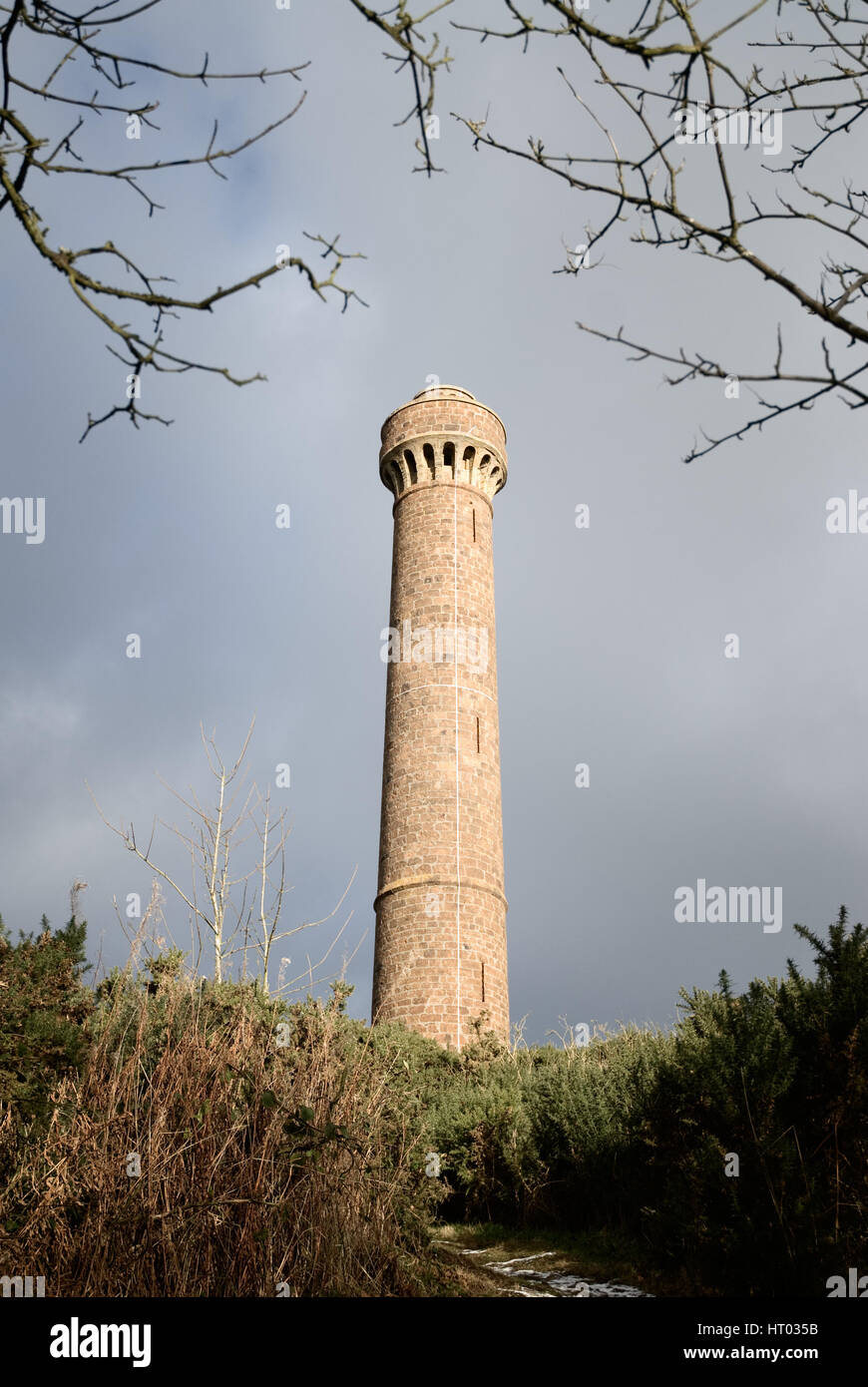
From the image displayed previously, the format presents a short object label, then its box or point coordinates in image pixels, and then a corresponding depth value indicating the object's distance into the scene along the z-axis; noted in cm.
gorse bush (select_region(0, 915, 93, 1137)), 785
